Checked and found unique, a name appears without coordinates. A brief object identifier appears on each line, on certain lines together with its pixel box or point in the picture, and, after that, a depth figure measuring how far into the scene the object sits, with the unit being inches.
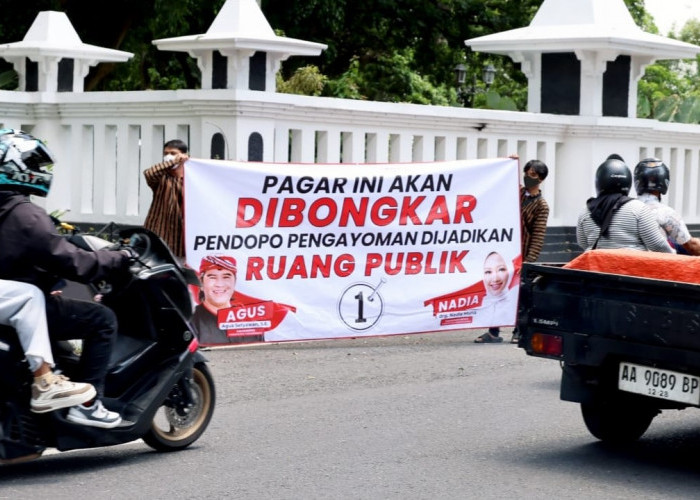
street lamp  1212.3
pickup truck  273.4
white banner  439.2
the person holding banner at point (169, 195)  444.5
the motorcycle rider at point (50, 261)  256.8
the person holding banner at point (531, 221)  493.0
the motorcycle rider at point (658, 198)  354.3
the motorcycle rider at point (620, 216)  345.7
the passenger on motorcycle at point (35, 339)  254.5
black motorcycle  269.9
